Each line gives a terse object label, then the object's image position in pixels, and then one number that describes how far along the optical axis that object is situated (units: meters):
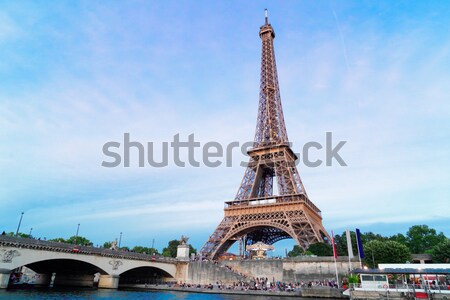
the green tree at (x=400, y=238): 73.98
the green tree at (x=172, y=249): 96.56
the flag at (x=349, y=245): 35.57
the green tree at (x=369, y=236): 76.19
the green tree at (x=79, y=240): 89.26
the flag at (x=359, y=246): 34.22
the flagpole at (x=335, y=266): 36.59
